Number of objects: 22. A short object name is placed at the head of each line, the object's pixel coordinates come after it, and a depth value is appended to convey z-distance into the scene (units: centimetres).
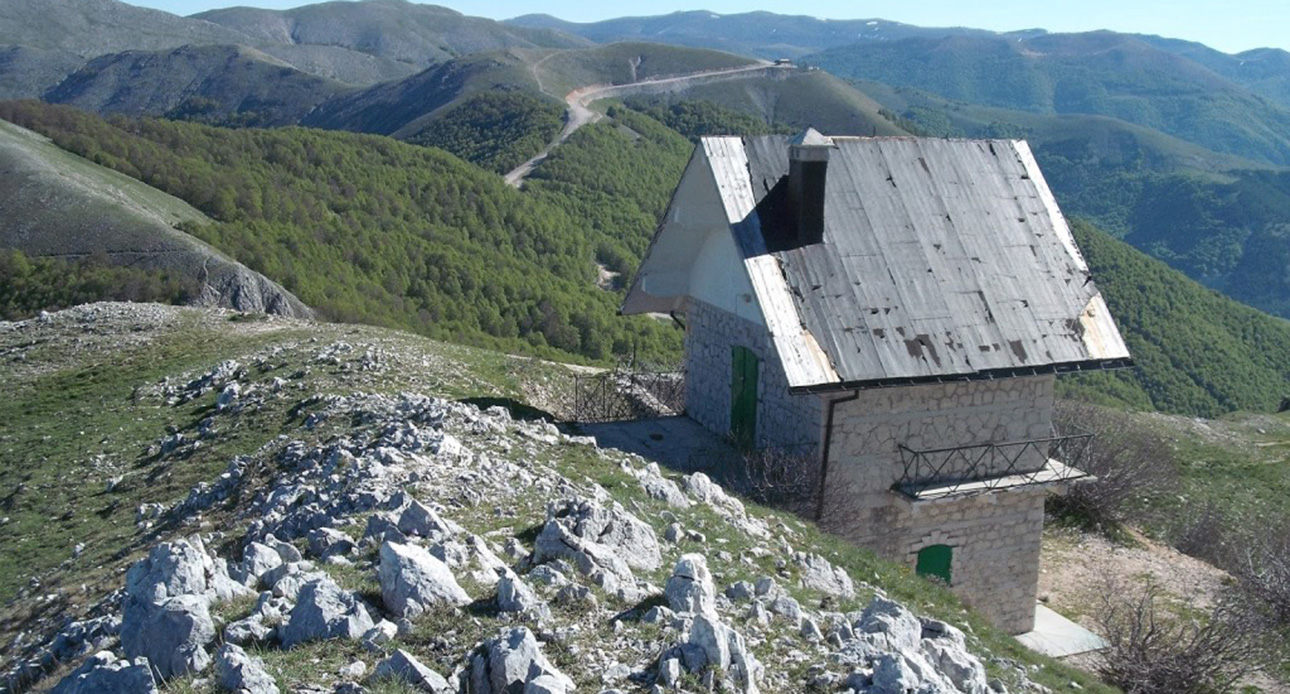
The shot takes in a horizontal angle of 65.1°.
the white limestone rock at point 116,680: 589
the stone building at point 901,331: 1437
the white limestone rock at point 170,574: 702
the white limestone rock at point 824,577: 1012
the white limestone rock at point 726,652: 655
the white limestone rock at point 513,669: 612
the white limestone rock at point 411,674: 599
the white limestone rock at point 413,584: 696
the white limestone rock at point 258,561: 754
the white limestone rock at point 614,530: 866
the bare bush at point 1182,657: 1163
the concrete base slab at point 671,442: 1529
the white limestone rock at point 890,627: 796
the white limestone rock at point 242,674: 580
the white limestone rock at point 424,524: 827
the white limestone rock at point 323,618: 652
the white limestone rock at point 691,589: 753
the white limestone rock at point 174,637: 622
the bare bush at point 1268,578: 1597
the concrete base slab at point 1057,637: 1491
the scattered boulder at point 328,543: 809
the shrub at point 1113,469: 2047
